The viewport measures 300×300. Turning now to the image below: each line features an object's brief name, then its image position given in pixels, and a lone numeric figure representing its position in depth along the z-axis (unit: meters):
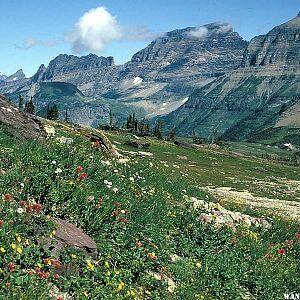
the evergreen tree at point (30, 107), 175.51
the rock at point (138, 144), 99.44
